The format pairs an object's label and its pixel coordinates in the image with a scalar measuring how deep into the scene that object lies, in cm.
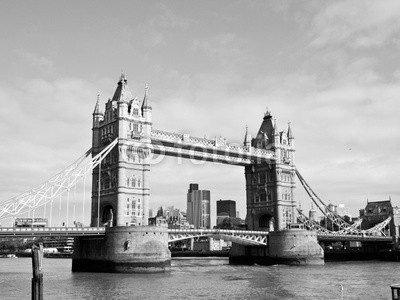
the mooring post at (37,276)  3075
